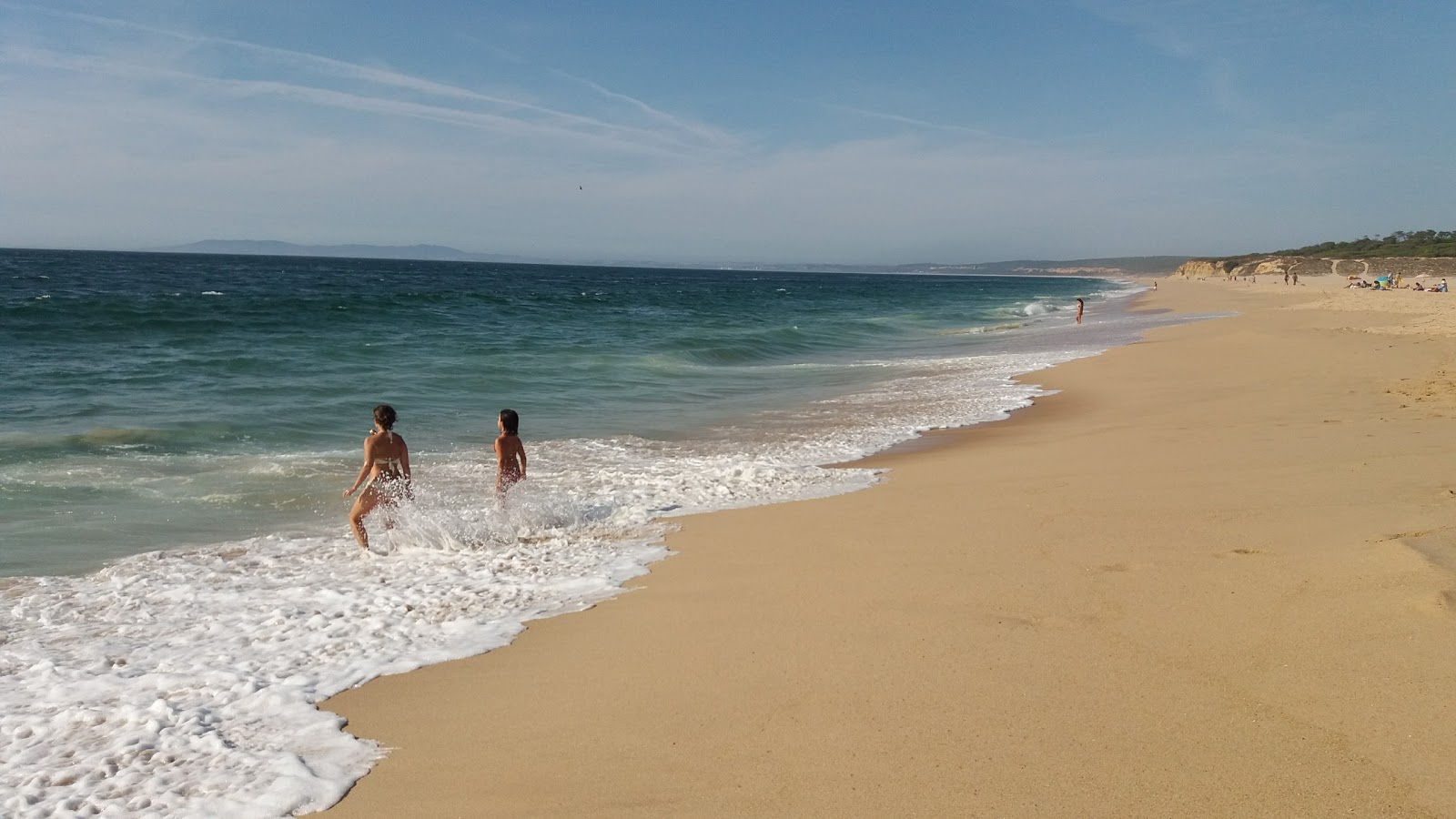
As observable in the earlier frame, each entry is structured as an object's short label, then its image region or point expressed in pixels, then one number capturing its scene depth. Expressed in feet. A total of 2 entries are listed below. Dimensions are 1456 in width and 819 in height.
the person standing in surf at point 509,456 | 25.34
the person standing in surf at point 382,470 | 22.97
